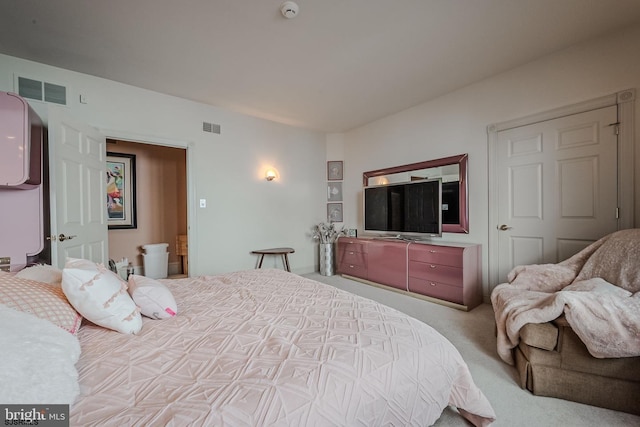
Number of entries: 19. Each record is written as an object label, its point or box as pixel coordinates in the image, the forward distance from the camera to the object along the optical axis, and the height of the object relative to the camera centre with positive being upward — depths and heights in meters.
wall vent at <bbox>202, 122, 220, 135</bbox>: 3.69 +1.23
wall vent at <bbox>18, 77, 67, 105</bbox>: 2.57 +1.26
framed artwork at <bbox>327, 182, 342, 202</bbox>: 5.02 +0.40
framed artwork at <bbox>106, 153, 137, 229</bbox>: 4.28 +0.41
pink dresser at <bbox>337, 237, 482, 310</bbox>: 2.99 -0.74
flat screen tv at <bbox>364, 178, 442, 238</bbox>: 3.47 +0.04
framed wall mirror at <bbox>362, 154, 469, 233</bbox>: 3.38 +0.35
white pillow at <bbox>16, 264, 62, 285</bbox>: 1.37 -0.32
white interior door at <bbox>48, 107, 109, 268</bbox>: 2.23 +0.24
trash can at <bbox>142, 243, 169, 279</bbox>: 4.29 -0.77
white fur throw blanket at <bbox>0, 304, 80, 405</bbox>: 0.66 -0.41
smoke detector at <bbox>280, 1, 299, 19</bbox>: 1.92 +1.52
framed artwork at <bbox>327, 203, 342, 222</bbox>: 5.00 +0.00
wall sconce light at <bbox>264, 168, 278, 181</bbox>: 4.27 +0.63
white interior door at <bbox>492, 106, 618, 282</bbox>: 2.42 +0.22
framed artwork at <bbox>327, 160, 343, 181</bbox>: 5.02 +0.80
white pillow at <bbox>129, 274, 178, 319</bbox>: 1.32 -0.44
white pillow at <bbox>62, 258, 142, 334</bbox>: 1.11 -0.37
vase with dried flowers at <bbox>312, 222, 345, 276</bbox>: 4.59 -0.51
